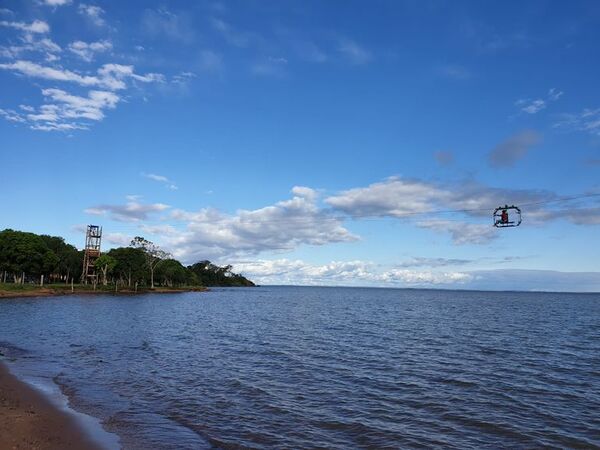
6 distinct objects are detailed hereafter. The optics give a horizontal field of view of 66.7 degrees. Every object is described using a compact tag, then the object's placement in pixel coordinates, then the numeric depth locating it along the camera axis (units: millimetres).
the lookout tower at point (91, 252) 129625
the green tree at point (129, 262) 142500
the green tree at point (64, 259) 143500
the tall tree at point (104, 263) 128250
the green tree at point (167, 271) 179400
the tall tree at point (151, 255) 153500
